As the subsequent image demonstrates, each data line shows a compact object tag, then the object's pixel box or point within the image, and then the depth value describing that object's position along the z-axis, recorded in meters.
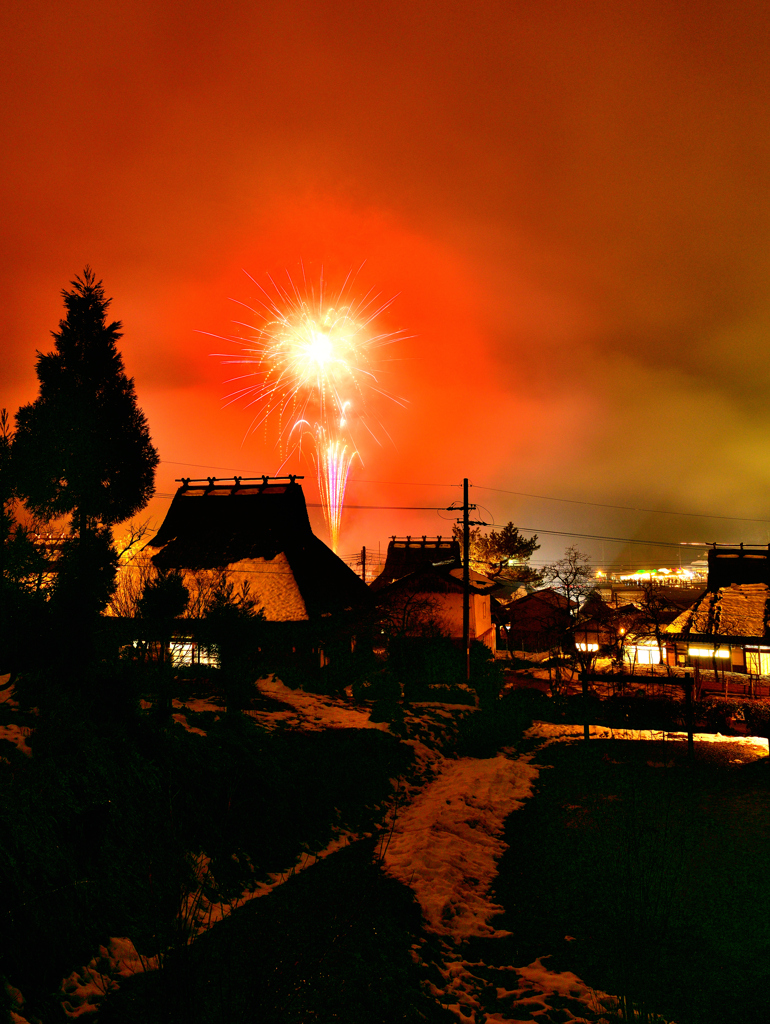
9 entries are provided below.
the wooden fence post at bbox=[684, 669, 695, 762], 15.99
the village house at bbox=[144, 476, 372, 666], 24.75
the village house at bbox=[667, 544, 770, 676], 31.39
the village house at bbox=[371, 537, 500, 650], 34.49
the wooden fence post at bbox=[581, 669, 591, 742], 18.41
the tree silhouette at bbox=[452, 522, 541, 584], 63.72
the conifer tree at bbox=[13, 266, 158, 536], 13.74
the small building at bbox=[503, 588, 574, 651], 48.92
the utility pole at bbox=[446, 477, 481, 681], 27.39
